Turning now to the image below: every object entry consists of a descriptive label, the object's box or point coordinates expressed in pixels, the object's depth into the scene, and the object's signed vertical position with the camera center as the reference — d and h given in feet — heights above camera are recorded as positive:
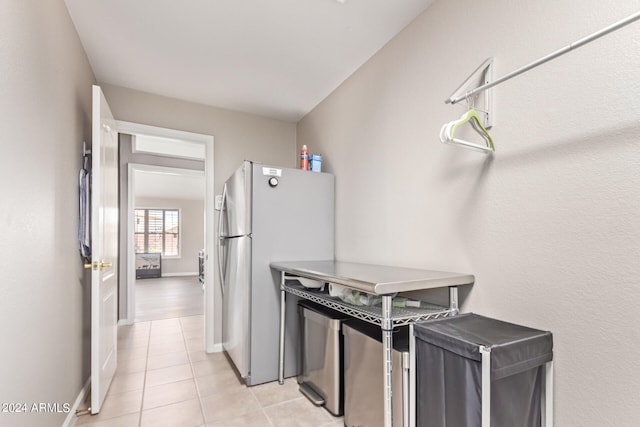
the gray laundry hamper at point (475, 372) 3.44 -1.80
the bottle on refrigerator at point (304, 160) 9.18 +1.77
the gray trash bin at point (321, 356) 6.24 -2.87
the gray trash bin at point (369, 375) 4.52 -2.52
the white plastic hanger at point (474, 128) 4.25 +1.23
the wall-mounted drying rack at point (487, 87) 2.75 +1.64
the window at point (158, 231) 30.32 -0.93
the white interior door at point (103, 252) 6.33 -0.65
